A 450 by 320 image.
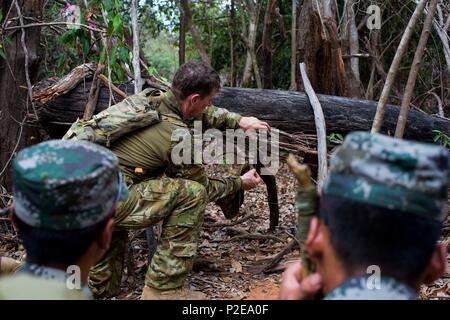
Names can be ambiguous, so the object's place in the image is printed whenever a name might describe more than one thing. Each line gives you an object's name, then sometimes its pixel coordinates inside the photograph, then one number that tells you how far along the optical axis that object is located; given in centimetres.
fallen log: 505
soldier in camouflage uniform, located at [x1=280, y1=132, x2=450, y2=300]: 129
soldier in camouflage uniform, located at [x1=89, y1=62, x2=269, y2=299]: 363
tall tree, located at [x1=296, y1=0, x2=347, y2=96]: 567
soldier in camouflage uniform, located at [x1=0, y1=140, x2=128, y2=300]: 150
